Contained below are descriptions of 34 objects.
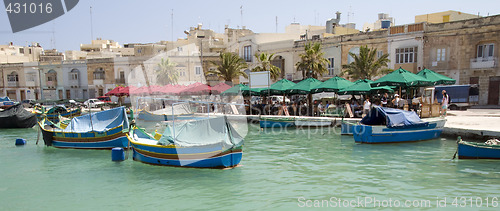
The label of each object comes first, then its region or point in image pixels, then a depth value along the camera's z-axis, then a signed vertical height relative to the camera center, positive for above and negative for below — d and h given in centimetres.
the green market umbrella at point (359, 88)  2214 -45
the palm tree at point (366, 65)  3209 +157
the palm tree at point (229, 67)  3806 +171
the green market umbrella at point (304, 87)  2470 -41
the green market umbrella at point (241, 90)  2786 -67
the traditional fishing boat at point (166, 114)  3062 -295
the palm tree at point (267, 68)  3412 +143
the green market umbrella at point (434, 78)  2118 +17
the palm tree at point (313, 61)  3344 +208
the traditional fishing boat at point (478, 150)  1288 -270
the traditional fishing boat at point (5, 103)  4352 -266
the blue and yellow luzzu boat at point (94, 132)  1848 -286
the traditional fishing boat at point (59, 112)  3203 -285
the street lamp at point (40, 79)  5703 +73
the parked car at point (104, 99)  4883 -238
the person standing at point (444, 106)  2032 -157
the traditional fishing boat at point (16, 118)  3099 -322
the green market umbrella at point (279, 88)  2562 -48
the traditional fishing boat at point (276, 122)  2394 -288
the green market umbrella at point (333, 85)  2347 -26
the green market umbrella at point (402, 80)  2053 +6
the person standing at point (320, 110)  2497 -213
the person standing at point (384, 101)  2187 -133
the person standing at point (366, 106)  2145 -160
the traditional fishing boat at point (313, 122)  2289 -279
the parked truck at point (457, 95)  2828 -123
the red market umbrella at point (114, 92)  3852 -105
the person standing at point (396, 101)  2156 -132
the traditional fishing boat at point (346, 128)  2005 -281
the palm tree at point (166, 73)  4803 +135
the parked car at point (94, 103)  4294 -265
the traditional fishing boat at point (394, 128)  1728 -242
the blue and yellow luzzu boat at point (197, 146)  1282 -254
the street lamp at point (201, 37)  4942 +668
